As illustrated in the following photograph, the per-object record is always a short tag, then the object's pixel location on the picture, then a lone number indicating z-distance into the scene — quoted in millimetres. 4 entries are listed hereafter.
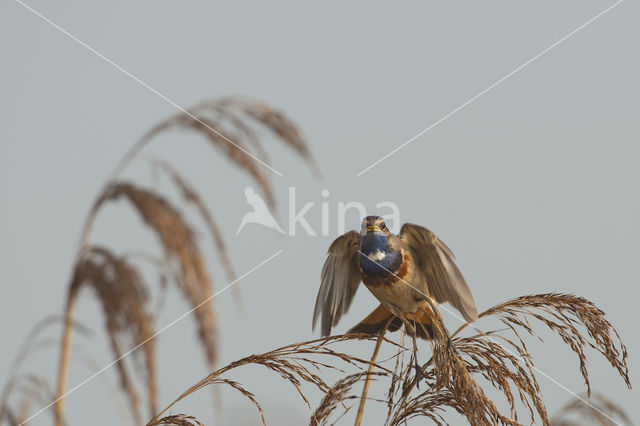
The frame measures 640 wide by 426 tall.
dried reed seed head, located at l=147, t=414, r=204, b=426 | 3666
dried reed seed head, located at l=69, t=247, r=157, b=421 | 5066
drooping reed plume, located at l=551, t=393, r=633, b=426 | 8172
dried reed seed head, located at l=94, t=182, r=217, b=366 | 5223
